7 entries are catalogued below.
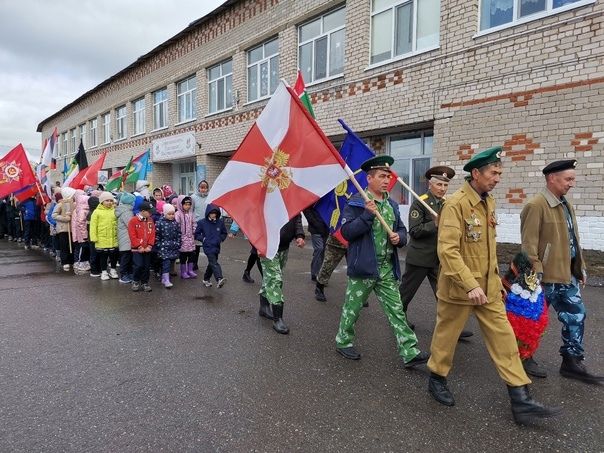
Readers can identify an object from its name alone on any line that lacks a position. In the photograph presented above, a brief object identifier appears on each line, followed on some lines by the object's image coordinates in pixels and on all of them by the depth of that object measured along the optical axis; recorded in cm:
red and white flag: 373
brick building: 757
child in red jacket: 634
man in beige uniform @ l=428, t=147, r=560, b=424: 266
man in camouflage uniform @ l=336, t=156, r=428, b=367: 342
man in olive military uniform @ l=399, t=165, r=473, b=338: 405
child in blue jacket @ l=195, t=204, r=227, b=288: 636
